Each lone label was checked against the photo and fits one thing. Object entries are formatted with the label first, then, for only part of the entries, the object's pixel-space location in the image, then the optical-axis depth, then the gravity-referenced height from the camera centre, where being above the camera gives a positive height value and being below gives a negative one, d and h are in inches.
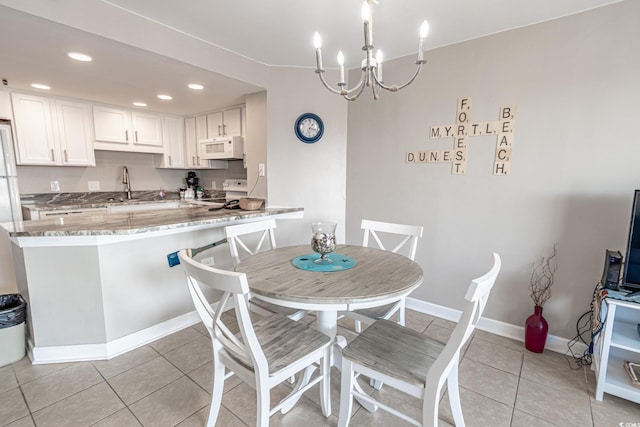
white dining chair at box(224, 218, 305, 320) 68.1 -21.1
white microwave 142.9 +15.9
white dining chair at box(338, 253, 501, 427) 40.3 -31.2
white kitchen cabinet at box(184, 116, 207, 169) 173.6 +20.5
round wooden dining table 49.0 -20.0
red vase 81.6 -43.7
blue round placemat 62.8 -19.8
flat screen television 63.6 -16.5
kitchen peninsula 72.1 -28.2
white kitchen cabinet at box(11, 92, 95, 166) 126.3 +21.7
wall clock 118.3 +21.4
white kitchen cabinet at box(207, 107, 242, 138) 146.6 +29.8
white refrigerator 114.8 -9.5
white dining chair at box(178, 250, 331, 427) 42.0 -31.0
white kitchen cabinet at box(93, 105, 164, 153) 147.5 +26.1
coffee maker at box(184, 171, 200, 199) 190.3 -2.0
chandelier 49.5 +24.0
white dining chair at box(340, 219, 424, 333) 67.0 -25.2
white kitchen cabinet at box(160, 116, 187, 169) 171.9 +22.1
